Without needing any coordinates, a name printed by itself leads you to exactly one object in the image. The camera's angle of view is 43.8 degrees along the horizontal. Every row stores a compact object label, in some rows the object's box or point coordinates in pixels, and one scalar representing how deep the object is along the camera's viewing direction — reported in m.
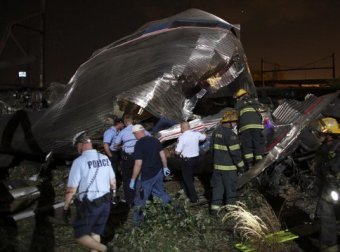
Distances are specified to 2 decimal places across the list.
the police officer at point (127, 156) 7.31
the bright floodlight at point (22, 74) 14.89
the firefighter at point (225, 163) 7.04
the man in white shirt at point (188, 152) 7.55
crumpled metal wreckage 7.54
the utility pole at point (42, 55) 14.25
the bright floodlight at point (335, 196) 5.08
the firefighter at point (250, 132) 7.72
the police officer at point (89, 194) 4.83
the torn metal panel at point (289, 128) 7.89
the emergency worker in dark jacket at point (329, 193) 5.11
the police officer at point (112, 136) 7.81
